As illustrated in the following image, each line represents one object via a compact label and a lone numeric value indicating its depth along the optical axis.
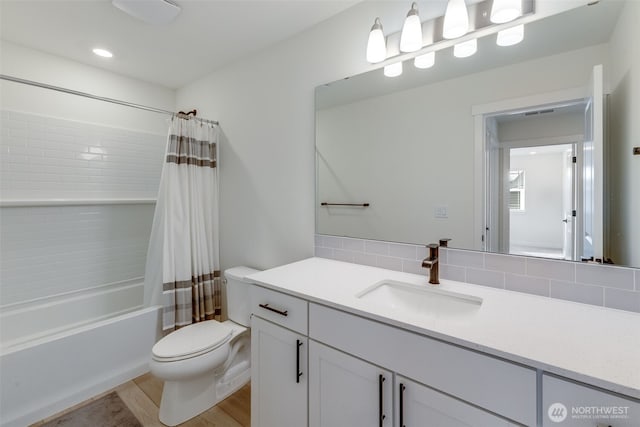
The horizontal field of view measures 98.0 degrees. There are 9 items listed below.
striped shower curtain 2.04
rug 1.57
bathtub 1.55
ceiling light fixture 1.54
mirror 0.99
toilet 1.54
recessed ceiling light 2.12
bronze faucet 1.24
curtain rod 1.62
